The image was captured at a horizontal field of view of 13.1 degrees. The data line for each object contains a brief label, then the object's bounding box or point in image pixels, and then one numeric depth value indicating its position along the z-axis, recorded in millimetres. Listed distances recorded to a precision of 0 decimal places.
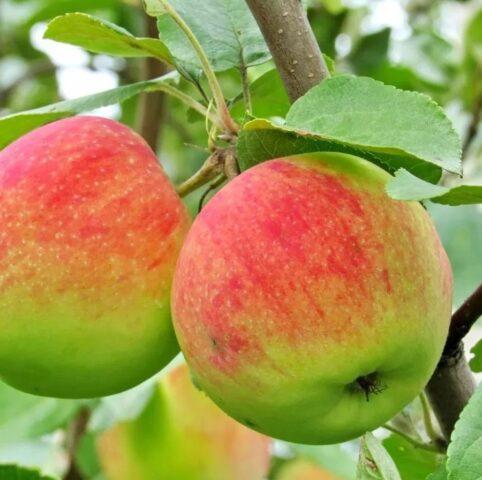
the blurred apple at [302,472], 742
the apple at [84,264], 509
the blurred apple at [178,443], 684
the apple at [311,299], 489
